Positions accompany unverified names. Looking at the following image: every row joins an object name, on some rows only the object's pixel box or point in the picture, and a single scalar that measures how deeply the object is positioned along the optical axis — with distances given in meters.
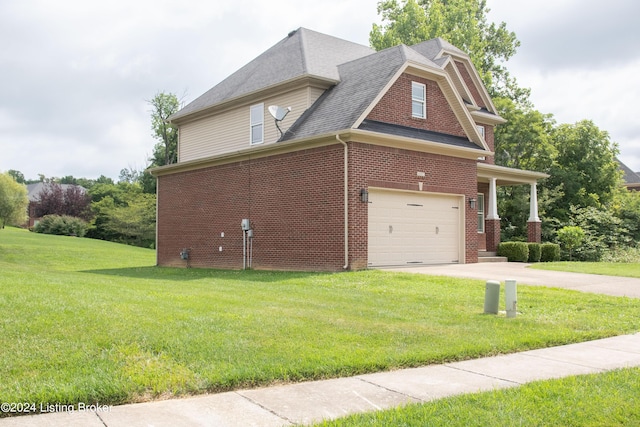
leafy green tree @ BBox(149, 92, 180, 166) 53.34
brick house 16.08
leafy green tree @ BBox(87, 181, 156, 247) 50.09
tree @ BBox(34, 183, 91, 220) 61.53
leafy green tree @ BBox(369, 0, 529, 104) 38.12
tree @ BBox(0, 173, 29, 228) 57.34
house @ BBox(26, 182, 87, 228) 70.06
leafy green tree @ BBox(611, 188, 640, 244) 32.48
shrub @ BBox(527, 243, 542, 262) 22.50
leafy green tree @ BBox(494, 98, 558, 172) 33.69
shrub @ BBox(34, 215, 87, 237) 53.03
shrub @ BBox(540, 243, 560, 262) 22.91
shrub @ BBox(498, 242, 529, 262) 21.95
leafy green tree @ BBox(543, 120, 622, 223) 33.75
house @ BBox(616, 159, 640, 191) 68.16
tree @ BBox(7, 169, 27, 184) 119.47
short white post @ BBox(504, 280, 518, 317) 8.54
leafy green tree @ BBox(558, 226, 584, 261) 25.42
